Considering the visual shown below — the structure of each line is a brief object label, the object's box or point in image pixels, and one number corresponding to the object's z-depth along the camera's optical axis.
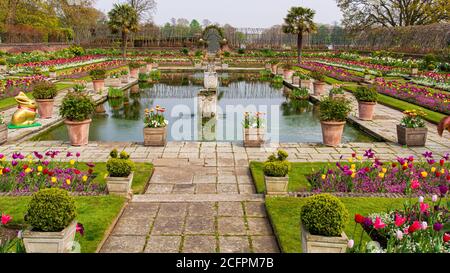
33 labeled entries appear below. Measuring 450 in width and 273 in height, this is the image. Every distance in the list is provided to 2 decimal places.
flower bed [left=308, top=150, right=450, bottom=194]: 6.94
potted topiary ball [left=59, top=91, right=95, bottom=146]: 9.60
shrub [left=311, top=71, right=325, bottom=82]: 18.55
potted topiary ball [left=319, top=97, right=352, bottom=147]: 9.85
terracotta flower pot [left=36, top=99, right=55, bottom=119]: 12.68
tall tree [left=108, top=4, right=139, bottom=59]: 37.44
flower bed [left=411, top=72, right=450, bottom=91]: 20.76
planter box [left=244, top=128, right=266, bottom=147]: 10.07
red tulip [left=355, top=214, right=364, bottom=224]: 3.95
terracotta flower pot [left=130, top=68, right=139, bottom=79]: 26.78
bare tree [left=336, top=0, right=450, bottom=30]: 50.28
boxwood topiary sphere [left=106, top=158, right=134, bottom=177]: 6.53
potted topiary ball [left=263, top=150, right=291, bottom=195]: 6.50
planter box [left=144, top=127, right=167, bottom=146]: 10.02
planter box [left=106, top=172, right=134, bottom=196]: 6.52
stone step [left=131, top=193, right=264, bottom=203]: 6.50
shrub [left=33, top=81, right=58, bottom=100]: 12.45
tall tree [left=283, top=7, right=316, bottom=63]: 37.47
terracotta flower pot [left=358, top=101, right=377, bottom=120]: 12.96
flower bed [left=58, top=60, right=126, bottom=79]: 24.82
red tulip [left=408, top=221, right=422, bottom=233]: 3.87
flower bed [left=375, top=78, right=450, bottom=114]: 14.79
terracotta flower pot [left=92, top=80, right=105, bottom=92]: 19.14
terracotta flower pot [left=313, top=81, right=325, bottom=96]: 18.98
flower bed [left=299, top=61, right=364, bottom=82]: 24.40
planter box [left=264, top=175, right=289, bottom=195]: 6.52
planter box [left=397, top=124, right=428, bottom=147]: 9.95
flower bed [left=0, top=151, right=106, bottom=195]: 6.82
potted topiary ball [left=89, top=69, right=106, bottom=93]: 18.80
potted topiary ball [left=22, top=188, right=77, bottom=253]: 4.19
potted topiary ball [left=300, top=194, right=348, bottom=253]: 4.07
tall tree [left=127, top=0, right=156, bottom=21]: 62.93
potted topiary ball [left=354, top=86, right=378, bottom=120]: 12.73
